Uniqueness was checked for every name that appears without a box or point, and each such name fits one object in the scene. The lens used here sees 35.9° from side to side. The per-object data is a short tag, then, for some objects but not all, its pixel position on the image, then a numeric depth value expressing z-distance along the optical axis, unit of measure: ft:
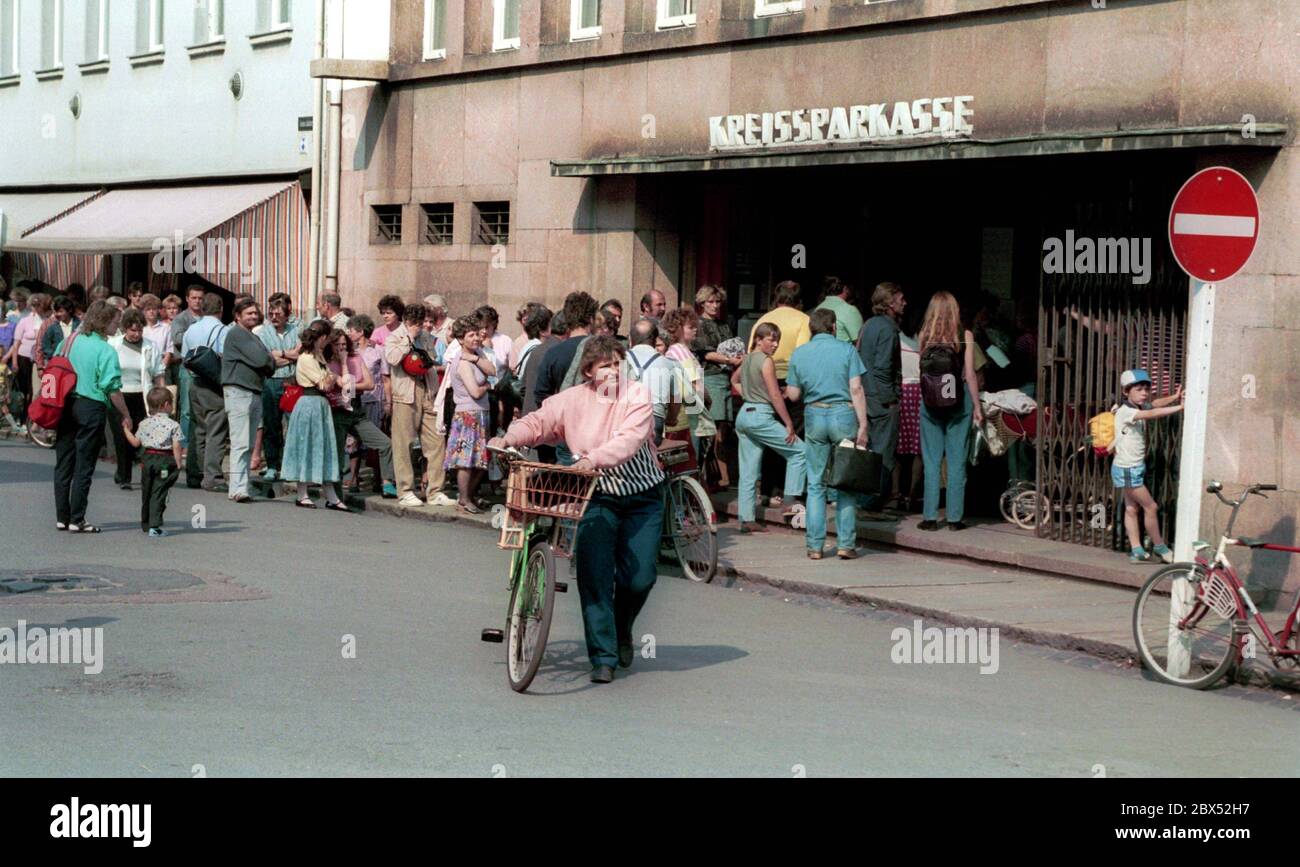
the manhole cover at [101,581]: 40.52
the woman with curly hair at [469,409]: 56.24
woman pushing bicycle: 31.22
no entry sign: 34.63
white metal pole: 34.45
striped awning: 85.56
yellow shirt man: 53.52
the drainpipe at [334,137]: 80.64
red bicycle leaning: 33.53
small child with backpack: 45.47
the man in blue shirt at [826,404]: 47.09
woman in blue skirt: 57.77
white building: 85.61
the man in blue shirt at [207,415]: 61.57
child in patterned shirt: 50.34
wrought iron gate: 46.78
